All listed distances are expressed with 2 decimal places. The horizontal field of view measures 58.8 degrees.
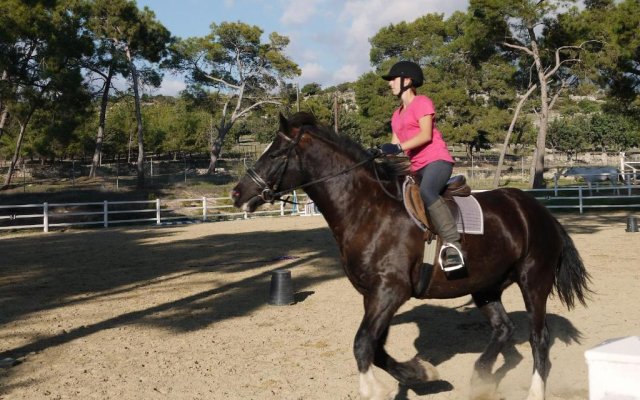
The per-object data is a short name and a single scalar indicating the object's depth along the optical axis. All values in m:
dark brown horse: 4.33
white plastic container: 2.26
